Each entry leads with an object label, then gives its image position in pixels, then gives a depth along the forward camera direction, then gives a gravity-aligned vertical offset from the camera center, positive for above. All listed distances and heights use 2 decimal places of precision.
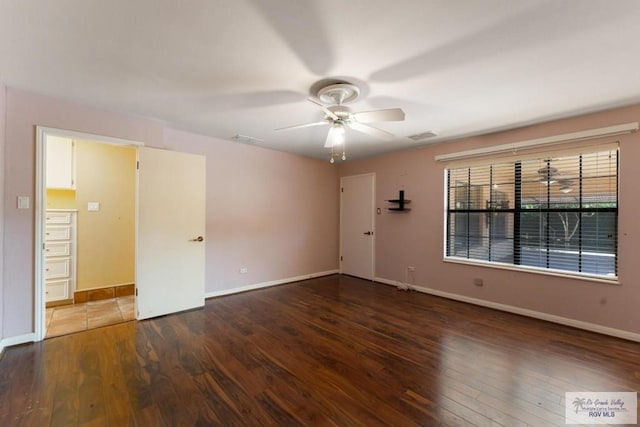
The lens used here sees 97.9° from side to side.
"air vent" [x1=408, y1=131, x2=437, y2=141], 3.90 +1.14
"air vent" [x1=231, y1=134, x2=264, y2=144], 4.08 +1.12
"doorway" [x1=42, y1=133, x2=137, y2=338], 3.73 -0.29
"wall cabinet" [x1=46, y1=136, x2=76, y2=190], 3.74 +0.65
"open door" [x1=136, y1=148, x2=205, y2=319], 3.32 -0.26
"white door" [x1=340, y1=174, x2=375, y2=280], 5.38 -0.23
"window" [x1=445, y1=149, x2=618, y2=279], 3.10 +0.04
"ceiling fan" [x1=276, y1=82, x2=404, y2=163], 2.40 +0.93
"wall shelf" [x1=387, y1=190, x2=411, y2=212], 4.80 +0.22
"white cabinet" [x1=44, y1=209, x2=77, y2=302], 3.72 -0.59
